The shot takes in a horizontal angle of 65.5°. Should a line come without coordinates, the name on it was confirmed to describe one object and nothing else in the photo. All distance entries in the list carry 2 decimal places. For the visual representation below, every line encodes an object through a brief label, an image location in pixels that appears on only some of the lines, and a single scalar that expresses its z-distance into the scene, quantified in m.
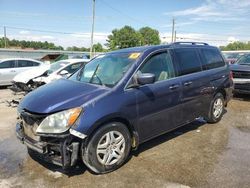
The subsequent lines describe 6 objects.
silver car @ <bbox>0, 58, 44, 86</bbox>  9.46
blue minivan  2.57
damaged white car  7.36
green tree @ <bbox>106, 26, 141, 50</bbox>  58.48
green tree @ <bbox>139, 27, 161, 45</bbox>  67.18
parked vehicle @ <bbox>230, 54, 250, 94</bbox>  6.39
